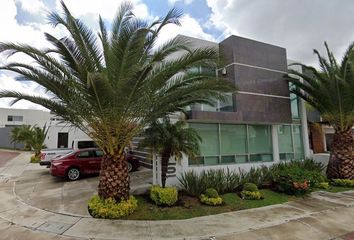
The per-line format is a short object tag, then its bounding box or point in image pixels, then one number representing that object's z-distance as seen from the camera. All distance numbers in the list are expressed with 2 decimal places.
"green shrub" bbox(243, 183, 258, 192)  9.47
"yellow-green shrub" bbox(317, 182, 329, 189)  11.24
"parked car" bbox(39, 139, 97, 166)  15.26
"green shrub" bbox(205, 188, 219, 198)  8.62
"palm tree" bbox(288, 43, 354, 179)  11.71
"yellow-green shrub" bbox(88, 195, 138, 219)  6.93
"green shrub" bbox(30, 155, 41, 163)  19.48
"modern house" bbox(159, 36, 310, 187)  11.54
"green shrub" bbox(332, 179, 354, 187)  11.68
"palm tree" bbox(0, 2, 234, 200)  6.62
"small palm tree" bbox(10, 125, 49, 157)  21.06
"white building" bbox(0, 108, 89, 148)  25.09
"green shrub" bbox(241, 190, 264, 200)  9.24
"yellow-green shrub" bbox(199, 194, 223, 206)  8.40
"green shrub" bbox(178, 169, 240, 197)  9.40
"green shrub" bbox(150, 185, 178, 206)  8.06
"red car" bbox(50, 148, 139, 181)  11.76
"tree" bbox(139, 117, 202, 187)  8.75
